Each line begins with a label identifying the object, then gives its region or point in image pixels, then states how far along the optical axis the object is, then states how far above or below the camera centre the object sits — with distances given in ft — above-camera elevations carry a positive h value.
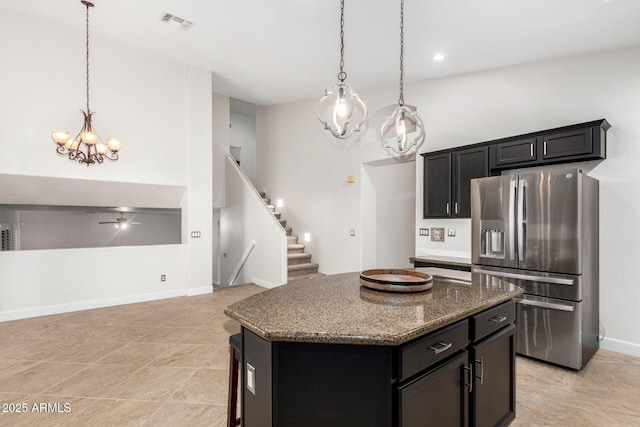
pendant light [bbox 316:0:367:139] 7.60 +2.57
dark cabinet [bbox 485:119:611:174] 10.22 +2.34
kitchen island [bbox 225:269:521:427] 4.16 -1.96
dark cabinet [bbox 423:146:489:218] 12.97 +1.59
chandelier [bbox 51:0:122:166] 12.39 +2.84
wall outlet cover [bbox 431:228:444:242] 15.29 -0.87
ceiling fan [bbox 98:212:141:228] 21.89 -0.42
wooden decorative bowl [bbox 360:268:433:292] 6.00 -1.27
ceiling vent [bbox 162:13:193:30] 12.13 +7.37
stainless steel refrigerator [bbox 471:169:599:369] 9.30 -1.14
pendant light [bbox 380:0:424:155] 8.73 +2.52
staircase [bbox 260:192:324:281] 19.49 -2.89
